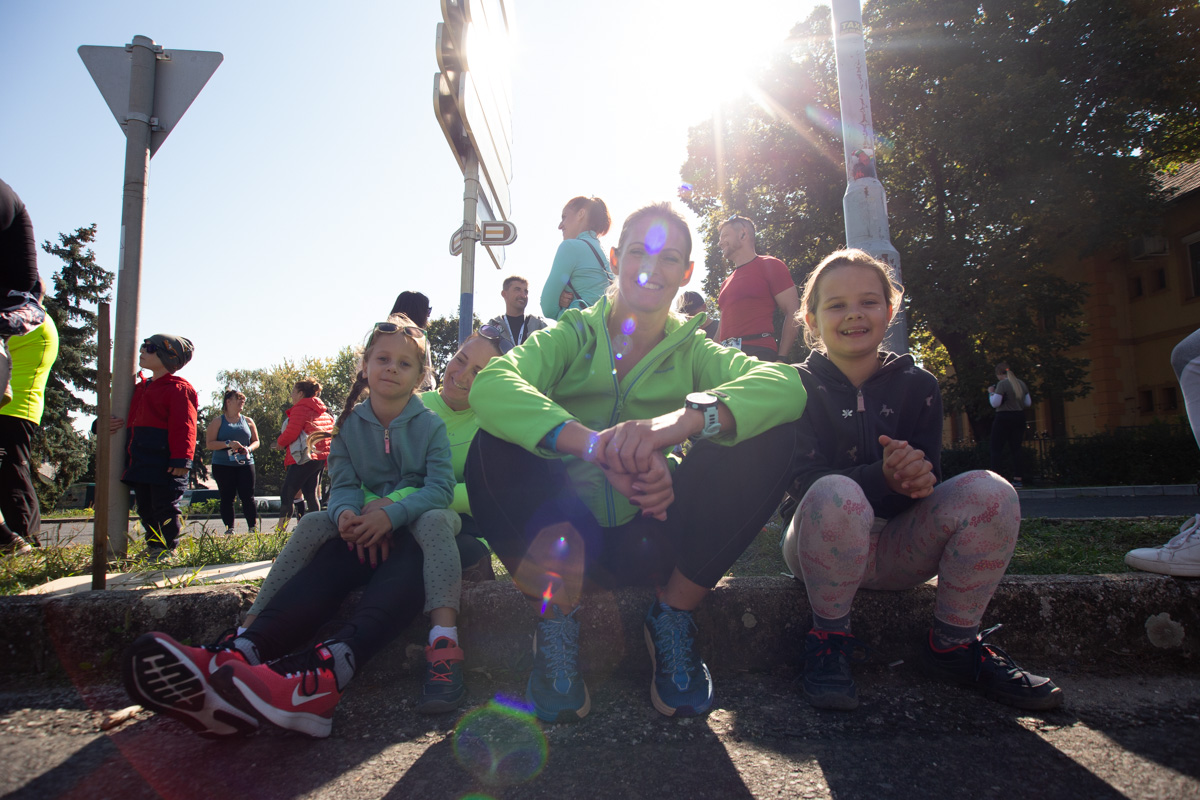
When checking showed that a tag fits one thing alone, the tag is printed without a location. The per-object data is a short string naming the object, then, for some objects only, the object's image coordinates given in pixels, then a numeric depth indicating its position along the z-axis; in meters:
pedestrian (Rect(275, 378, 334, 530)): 6.66
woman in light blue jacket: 4.26
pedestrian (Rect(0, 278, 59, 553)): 3.50
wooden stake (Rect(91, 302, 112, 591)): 2.05
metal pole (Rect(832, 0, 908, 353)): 4.31
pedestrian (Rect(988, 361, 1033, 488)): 10.48
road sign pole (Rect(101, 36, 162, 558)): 3.25
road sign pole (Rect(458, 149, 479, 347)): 6.05
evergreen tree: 21.98
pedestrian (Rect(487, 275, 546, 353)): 4.49
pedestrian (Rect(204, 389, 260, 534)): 6.34
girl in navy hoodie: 1.73
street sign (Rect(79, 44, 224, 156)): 3.26
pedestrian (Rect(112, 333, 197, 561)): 4.15
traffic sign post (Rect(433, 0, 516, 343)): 5.50
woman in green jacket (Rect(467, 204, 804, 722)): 1.68
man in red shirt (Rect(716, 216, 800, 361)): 4.39
